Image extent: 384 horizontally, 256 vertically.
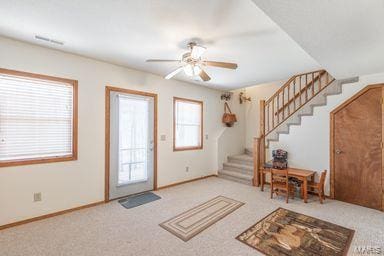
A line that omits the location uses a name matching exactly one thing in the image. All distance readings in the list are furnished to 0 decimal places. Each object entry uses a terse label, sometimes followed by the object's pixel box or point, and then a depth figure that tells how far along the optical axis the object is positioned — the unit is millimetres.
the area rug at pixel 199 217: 2496
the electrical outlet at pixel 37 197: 2743
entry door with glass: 3580
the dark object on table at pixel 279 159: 4029
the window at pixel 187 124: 4657
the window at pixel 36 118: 2578
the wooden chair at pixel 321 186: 3406
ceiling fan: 2438
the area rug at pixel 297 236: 2117
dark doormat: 3373
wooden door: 3225
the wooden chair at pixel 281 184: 3525
